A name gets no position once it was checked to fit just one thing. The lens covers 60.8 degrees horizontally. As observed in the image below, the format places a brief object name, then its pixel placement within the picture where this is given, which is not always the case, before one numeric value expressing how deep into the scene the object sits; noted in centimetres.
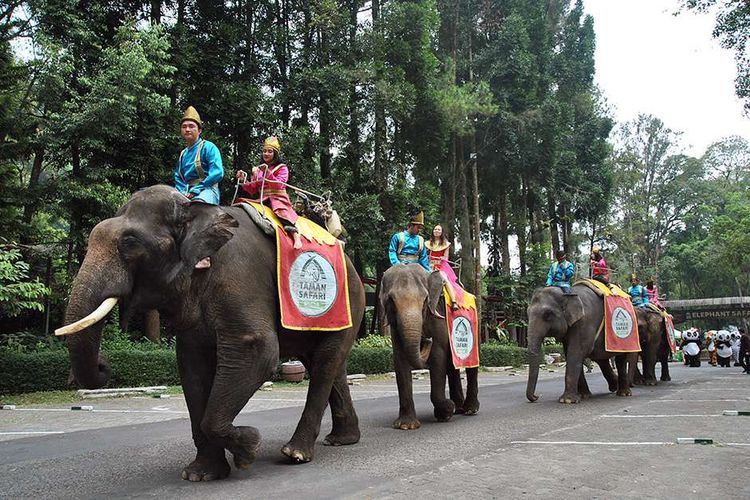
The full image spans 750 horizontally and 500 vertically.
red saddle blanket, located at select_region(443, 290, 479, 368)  902
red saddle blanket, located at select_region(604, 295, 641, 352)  1236
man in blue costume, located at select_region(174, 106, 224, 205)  543
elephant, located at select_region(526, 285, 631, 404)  1130
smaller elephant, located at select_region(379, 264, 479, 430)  788
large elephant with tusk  443
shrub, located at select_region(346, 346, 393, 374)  2016
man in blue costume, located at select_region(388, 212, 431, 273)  910
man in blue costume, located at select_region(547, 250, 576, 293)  1189
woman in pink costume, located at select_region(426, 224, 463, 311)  927
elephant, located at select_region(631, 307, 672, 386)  1600
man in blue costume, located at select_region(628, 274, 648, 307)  1662
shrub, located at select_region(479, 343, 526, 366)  2678
